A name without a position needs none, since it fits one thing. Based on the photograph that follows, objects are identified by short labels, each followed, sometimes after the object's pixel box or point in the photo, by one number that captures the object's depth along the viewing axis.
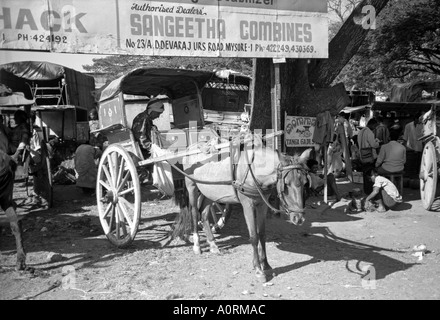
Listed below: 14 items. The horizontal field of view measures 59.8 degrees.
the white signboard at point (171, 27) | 4.88
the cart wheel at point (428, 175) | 7.97
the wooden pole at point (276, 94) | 6.51
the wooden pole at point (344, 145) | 9.95
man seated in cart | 6.40
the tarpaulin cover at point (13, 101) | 8.10
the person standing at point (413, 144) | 10.50
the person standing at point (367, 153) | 9.33
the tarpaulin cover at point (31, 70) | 13.40
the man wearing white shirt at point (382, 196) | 8.23
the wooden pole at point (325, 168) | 8.73
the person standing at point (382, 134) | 10.05
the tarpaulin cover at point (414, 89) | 15.26
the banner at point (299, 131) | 7.63
